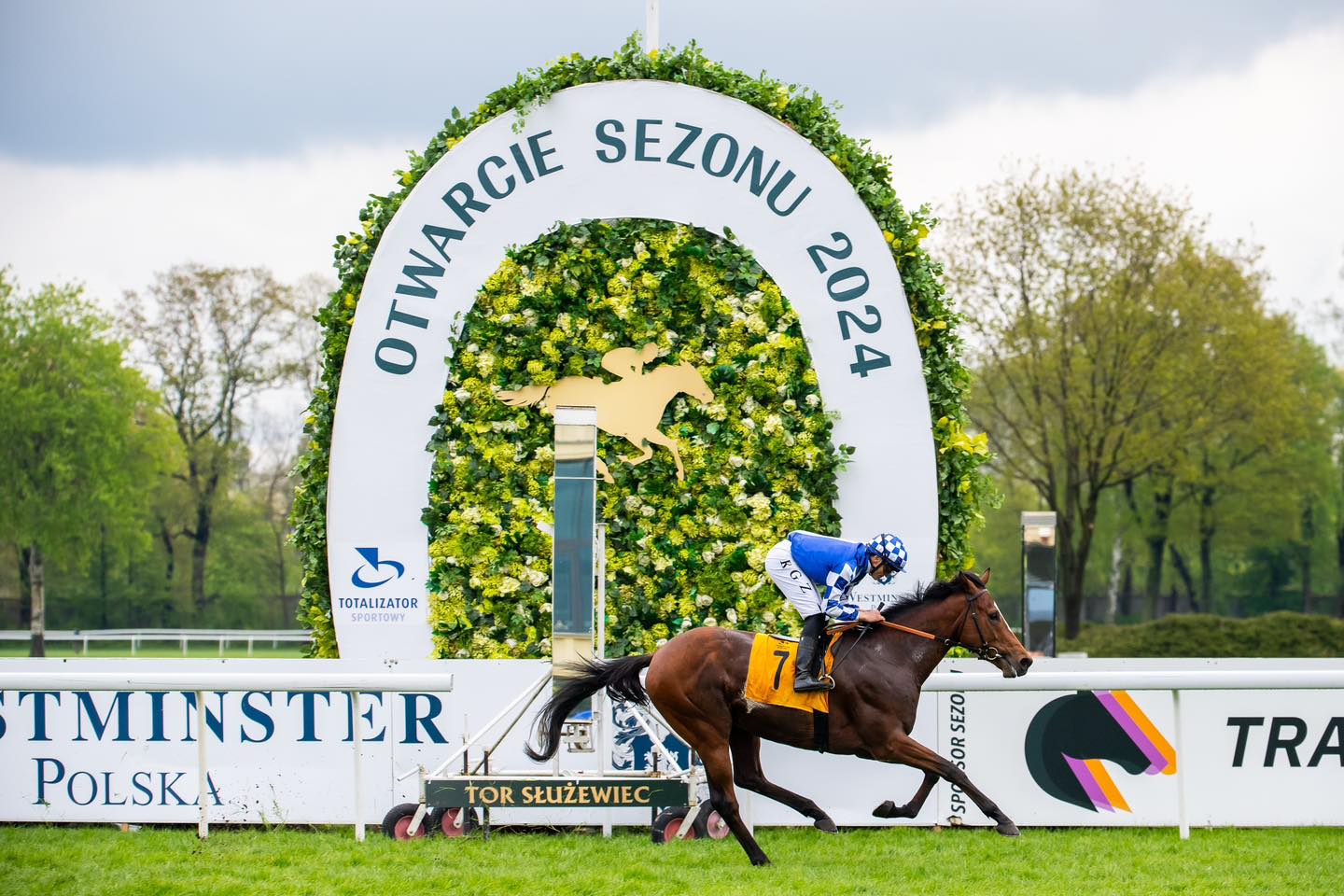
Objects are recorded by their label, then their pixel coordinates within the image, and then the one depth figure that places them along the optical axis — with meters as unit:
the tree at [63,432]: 53.84
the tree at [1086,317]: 46.87
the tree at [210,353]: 63.06
